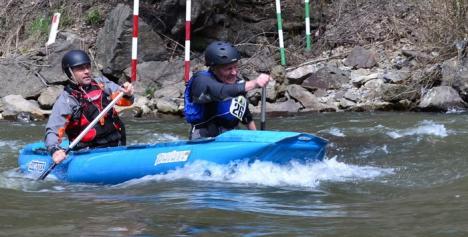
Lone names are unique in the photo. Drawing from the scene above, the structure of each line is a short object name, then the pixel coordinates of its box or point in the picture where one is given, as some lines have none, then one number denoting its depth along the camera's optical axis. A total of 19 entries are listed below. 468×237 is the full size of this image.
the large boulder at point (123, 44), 21.20
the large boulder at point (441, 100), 16.48
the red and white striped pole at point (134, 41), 17.04
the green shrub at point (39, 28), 23.87
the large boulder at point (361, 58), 19.67
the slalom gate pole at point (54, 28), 20.89
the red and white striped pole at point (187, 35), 16.84
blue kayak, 8.70
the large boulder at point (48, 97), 19.44
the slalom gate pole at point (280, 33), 20.69
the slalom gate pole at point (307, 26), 21.49
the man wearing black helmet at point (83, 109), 9.79
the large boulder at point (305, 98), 17.78
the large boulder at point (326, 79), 18.84
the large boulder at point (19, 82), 20.36
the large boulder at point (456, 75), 16.70
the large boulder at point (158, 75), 20.27
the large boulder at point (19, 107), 18.91
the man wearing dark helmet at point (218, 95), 9.16
